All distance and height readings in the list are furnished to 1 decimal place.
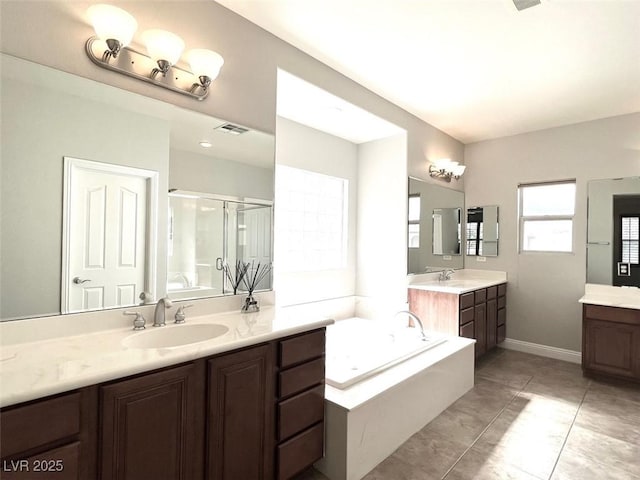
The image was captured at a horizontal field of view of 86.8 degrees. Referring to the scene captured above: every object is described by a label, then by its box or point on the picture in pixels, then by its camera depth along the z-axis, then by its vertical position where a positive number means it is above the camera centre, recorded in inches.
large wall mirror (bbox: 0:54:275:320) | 53.7 +10.2
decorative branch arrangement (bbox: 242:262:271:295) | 86.2 -8.9
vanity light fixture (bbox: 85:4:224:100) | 58.5 +35.5
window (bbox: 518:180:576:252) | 153.9 +13.9
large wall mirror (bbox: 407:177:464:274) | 146.0 +7.5
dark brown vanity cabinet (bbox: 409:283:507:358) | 131.9 -28.2
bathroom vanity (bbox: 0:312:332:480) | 39.9 -25.8
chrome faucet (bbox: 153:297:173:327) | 67.0 -14.6
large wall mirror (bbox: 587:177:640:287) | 136.7 +6.1
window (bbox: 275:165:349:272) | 132.3 +9.1
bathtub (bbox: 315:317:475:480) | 73.2 -37.2
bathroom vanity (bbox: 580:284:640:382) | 121.6 -33.6
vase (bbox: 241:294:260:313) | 81.9 -15.8
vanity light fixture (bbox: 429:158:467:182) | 156.9 +35.1
